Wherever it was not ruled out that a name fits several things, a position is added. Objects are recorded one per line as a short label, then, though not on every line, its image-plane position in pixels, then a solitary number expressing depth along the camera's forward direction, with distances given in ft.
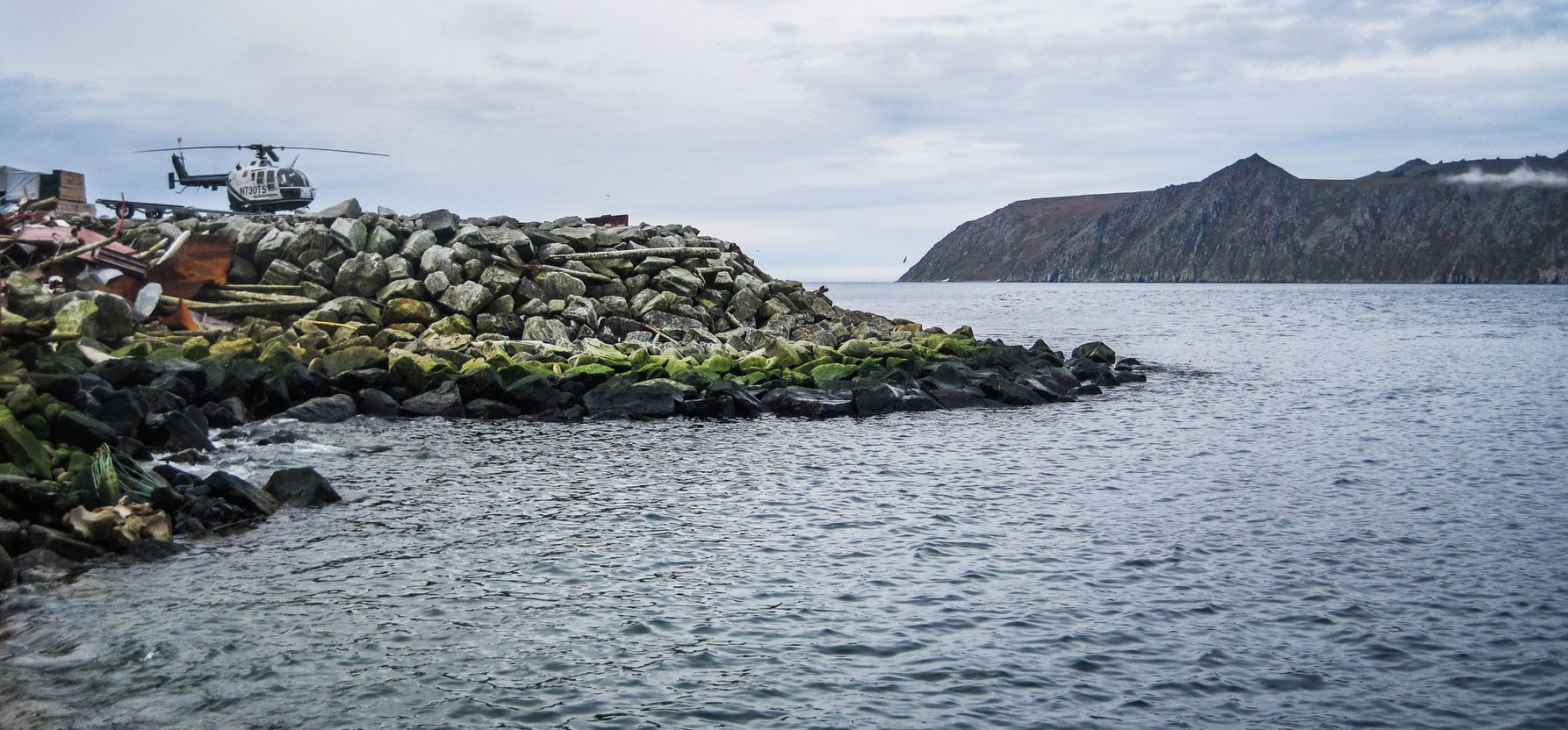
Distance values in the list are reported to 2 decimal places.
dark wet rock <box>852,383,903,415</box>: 76.20
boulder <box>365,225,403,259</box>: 102.06
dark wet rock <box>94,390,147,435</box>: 52.03
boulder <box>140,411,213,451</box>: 53.01
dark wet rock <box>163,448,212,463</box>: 50.06
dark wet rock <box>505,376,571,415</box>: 72.69
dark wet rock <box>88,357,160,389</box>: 63.57
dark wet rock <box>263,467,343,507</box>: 43.24
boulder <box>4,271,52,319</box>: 78.89
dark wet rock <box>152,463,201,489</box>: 42.24
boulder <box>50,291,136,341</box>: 77.30
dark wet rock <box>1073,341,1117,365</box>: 110.63
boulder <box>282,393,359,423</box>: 67.15
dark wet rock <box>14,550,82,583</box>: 32.19
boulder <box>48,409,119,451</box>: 45.60
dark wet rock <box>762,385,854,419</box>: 74.84
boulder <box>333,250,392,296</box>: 97.14
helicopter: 132.26
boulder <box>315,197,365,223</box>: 110.11
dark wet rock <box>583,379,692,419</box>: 72.74
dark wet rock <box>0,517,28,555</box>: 33.60
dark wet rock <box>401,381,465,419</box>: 71.46
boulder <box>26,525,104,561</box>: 33.99
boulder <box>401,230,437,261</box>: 100.73
